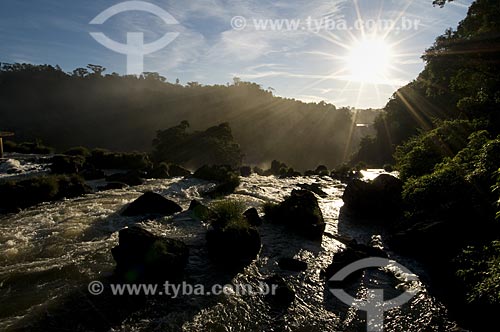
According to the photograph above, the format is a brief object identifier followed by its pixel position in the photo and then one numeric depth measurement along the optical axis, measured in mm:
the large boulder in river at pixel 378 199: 19422
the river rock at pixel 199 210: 16281
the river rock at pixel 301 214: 14992
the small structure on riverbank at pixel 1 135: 32719
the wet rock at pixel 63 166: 26128
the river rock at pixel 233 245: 11453
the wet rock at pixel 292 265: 11414
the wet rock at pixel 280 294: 9164
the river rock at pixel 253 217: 15938
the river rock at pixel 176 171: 32419
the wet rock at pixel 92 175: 25922
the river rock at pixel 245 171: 36969
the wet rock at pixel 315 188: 26366
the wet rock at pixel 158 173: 29797
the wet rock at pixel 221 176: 24747
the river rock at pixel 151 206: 16344
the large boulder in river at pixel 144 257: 9508
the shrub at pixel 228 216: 12346
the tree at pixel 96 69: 141462
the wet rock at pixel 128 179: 24967
